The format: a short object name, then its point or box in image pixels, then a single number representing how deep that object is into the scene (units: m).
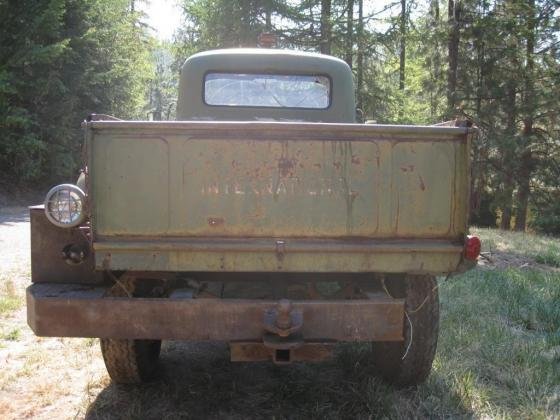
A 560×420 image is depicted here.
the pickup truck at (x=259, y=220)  2.87
